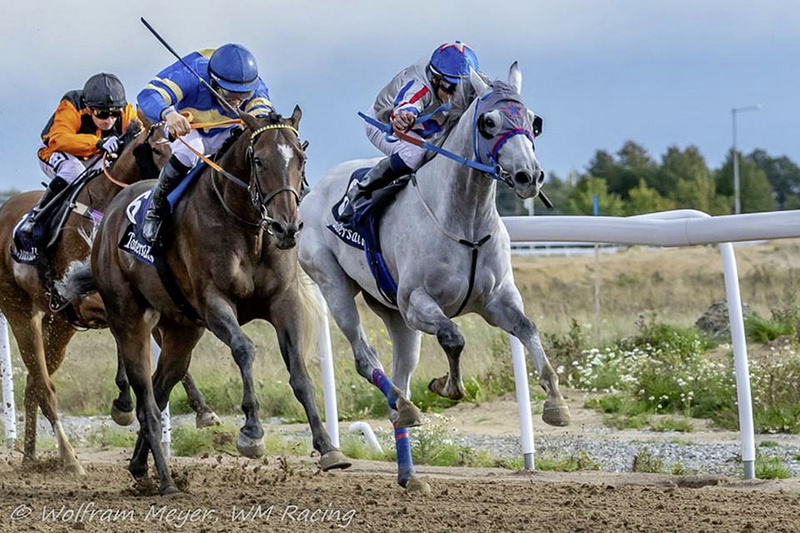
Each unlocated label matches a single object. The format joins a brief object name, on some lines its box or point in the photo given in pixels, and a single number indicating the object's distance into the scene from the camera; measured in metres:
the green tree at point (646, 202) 114.16
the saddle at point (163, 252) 14.67
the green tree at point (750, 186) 131.37
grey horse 12.55
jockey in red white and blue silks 13.98
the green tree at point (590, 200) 107.69
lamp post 119.85
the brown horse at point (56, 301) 17.59
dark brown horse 13.03
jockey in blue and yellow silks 14.45
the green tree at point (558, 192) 126.44
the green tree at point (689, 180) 118.69
